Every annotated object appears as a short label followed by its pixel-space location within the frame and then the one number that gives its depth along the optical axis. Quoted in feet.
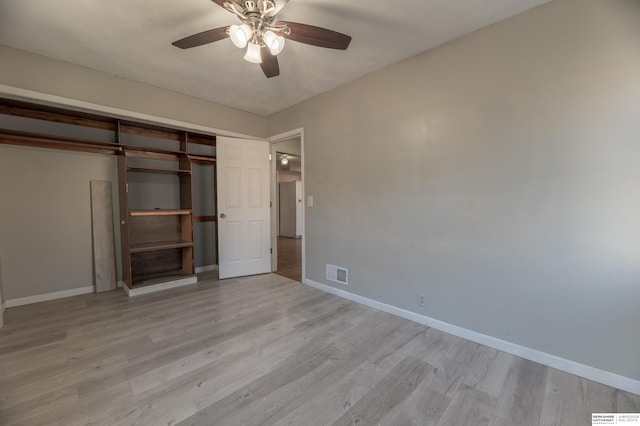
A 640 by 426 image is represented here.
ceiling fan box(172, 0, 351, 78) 5.26
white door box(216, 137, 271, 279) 12.55
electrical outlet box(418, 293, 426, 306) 8.16
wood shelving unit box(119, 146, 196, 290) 11.16
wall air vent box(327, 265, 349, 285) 10.39
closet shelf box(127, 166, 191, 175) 11.35
